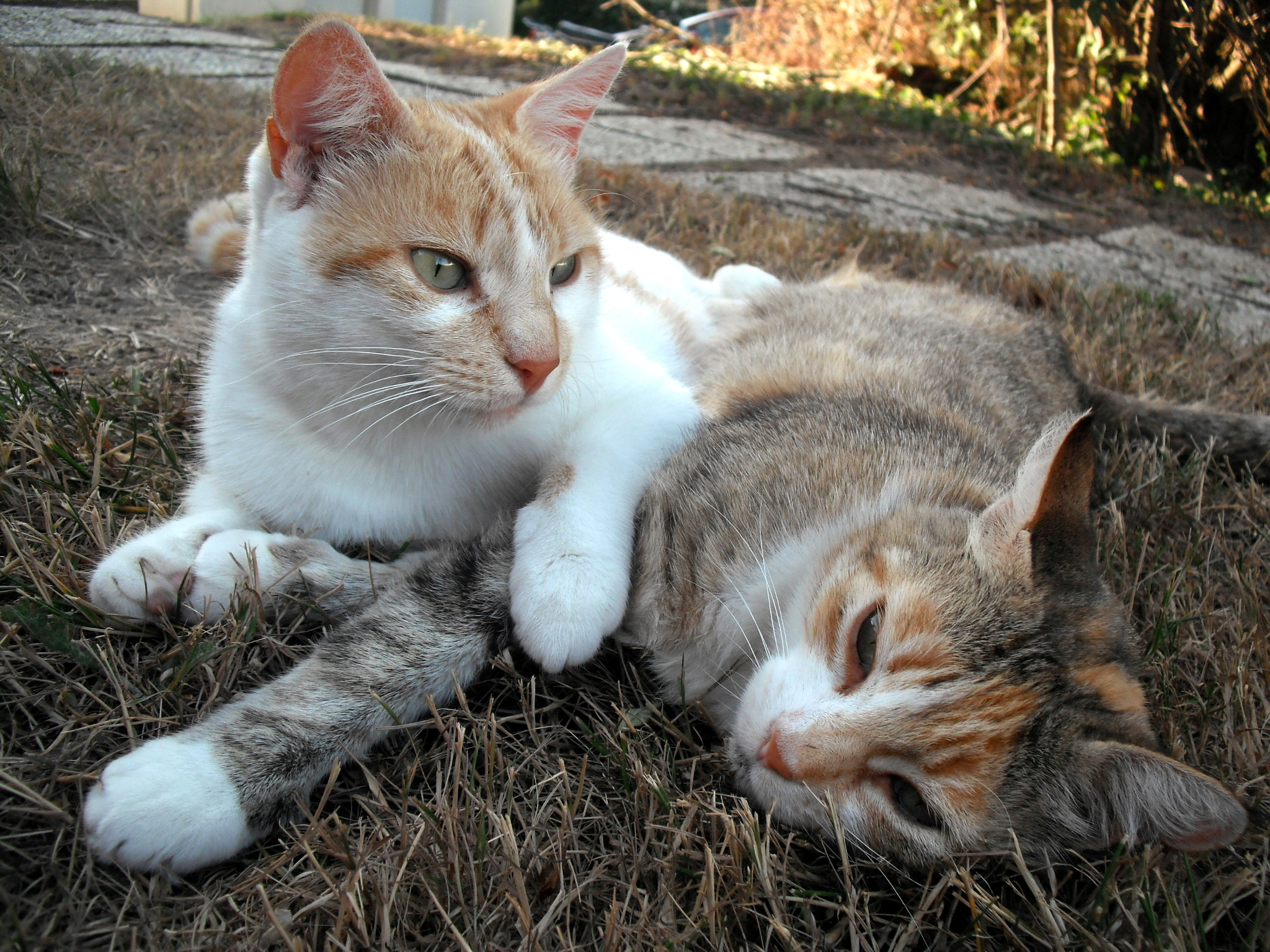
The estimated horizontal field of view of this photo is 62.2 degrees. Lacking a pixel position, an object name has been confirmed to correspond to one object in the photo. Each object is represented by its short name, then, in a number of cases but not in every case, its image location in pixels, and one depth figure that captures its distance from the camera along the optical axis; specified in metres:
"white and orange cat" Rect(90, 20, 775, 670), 0.32
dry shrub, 1.57
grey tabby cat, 0.27
